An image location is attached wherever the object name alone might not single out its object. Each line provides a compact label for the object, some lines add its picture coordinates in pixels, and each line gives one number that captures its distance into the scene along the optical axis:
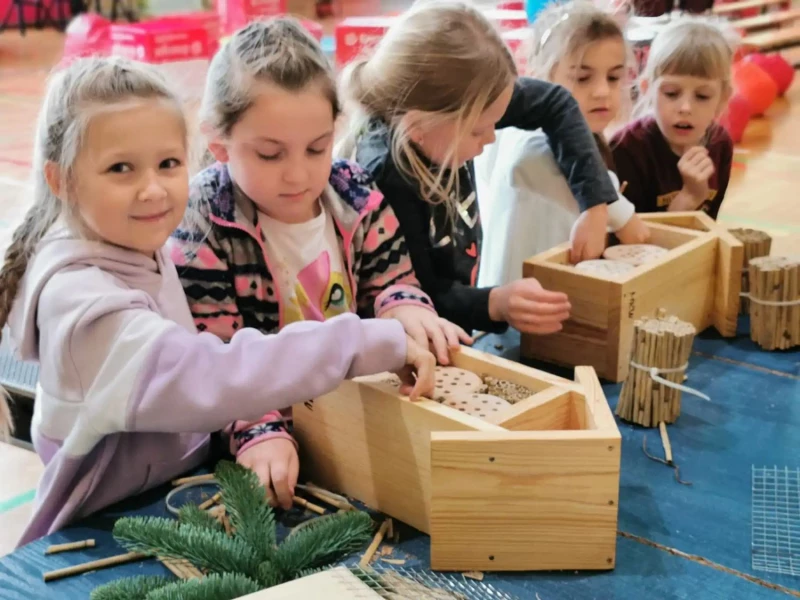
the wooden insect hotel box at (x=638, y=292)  1.32
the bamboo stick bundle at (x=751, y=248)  1.51
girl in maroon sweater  1.81
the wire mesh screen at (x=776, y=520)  0.91
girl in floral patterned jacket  1.11
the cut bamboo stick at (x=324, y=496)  1.01
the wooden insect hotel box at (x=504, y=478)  0.88
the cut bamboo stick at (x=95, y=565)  0.89
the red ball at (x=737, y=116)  4.60
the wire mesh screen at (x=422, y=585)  0.81
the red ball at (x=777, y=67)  5.43
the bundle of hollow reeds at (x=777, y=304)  1.40
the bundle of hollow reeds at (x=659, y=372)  1.17
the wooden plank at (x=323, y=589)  0.76
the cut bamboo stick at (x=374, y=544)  0.90
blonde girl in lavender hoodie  0.91
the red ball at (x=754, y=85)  5.06
